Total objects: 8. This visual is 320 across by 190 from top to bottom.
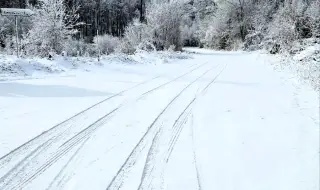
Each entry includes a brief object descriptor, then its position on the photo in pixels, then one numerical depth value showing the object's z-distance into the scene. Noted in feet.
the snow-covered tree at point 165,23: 131.64
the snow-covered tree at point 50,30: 73.31
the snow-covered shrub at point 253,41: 149.16
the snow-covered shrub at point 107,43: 130.36
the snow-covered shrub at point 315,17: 73.27
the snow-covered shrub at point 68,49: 76.96
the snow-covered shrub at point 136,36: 118.93
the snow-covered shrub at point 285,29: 70.28
